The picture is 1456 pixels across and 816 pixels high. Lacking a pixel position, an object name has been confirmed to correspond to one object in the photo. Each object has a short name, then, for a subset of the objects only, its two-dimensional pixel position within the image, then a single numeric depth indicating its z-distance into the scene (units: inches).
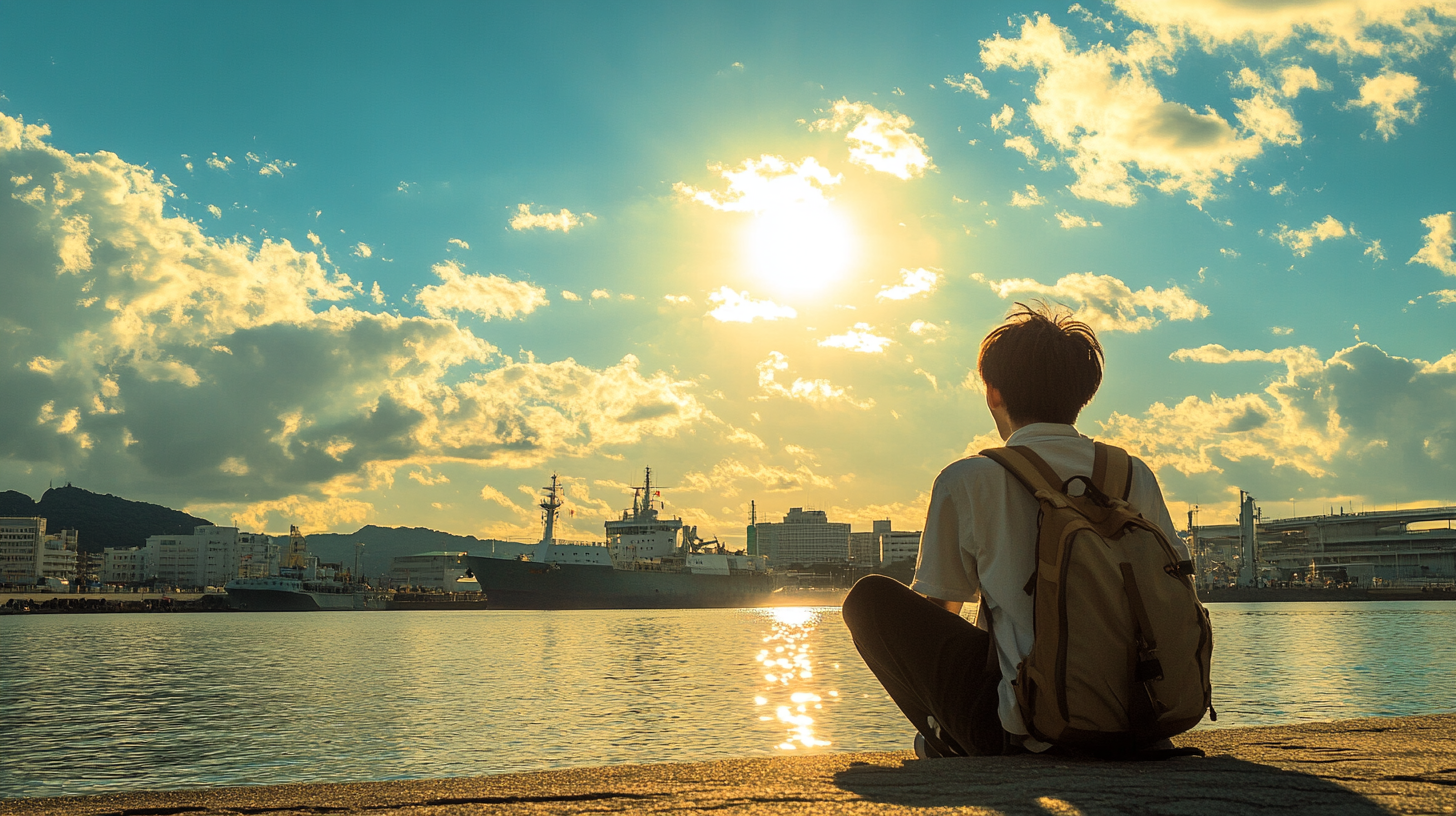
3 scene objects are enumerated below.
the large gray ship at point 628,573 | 2504.9
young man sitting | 80.8
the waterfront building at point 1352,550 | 3565.5
